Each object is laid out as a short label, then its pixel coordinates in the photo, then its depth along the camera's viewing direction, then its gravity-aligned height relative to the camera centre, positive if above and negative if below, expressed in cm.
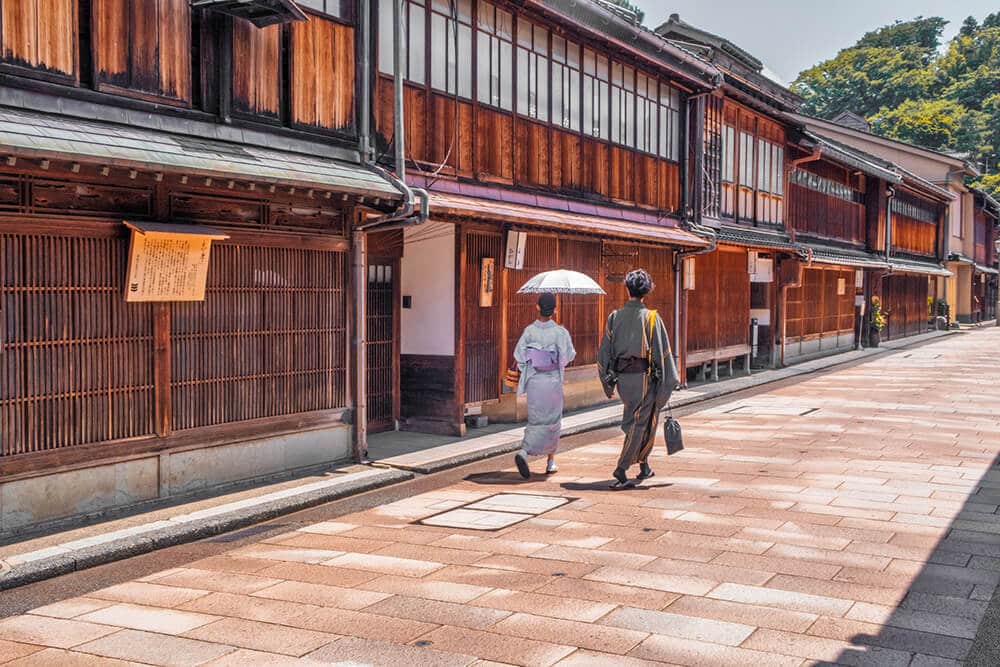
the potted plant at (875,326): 3841 -80
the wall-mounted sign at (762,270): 2708 +101
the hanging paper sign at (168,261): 929 +46
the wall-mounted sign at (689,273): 2211 +76
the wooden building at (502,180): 1405 +210
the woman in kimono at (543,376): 1128 -81
